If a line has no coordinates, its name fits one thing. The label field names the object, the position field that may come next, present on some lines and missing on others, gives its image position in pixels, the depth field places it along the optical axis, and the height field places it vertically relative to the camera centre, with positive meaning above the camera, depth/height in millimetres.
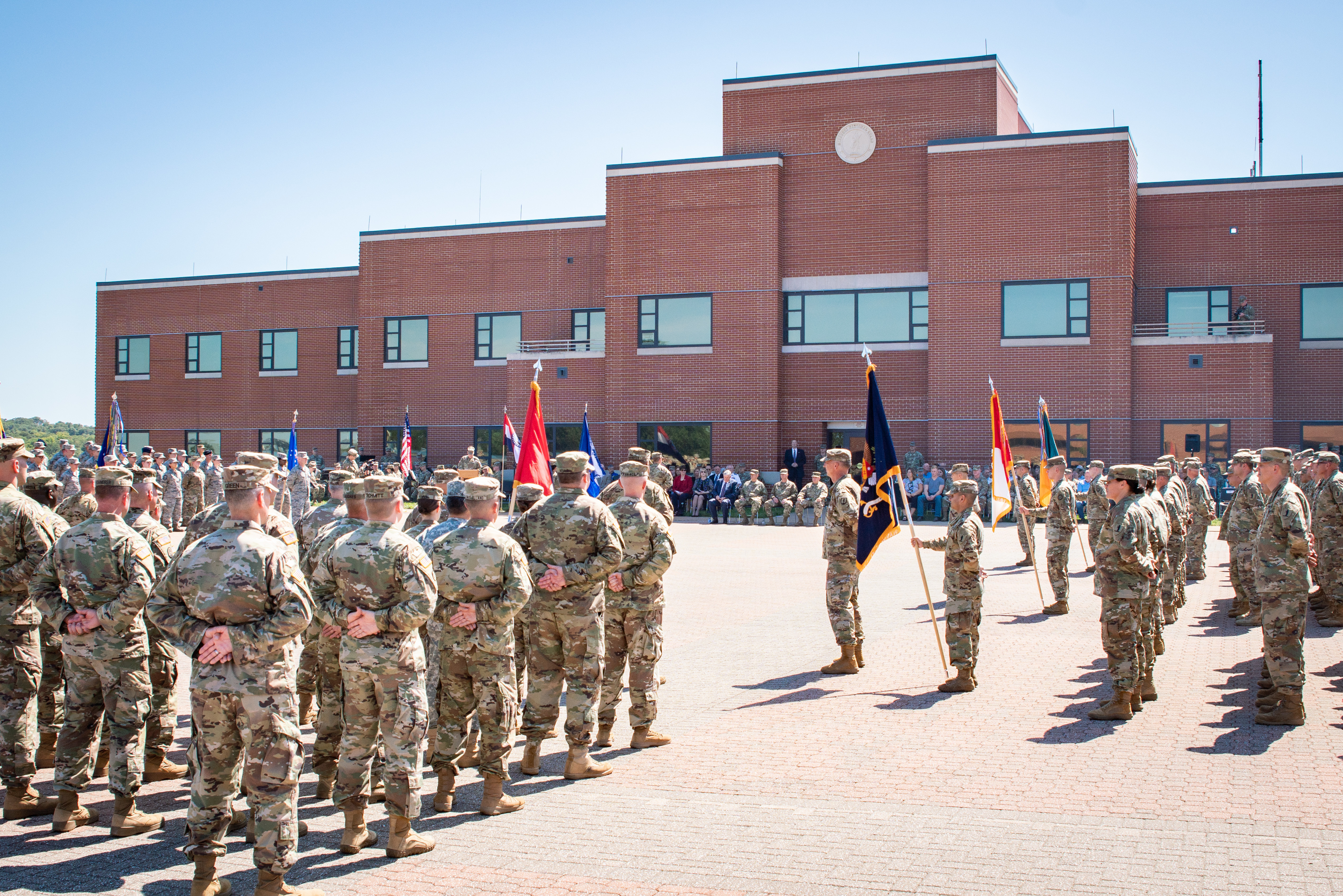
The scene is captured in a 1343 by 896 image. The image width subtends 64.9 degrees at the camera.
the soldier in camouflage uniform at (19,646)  6660 -1343
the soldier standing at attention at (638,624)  8164 -1392
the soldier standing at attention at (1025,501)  17766 -941
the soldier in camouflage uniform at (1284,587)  8594 -1162
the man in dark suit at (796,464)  33531 -542
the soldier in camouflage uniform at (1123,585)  8844 -1166
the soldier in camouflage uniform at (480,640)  6605 -1223
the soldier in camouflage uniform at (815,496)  28812 -1338
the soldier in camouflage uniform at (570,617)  7398 -1211
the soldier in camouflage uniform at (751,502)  30797 -1601
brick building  31219 +5006
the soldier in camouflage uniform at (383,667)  5914 -1255
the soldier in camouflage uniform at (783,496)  30656 -1438
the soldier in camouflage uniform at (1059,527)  14266 -1101
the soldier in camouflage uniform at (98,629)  6406 -1139
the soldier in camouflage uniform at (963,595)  9781 -1376
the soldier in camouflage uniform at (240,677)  5309 -1198
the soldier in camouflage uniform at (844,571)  10633 -1247
